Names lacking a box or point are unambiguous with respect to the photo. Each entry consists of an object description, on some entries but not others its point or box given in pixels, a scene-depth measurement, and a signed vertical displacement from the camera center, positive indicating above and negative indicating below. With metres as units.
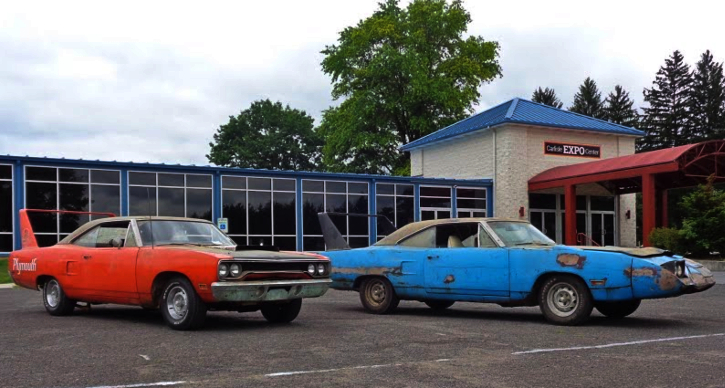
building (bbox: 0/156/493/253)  27.00 +0.96
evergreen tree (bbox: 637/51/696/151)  70.75 +10.45
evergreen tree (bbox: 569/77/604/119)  82.06 +13.00
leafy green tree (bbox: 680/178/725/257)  26.05 -0.27
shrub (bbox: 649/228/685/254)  27.06 -0.90
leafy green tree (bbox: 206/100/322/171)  72.38 +7.91
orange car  8.73 -0.67
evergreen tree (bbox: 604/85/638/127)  78.53 +11.66
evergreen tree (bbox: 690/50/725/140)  69.25 +10.92
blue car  9.15 -0.74
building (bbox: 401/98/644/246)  35.88 +3.04
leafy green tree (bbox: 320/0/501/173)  47.34 +9.29
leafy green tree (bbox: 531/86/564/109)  81.73 +13.32
